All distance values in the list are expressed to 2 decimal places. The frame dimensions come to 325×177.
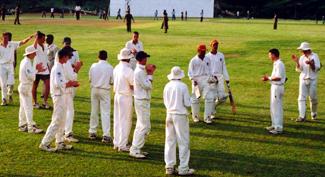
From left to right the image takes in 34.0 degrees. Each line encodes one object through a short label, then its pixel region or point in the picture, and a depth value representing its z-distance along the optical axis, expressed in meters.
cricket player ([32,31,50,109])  16.64
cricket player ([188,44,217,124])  15.20
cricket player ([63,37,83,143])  12.46
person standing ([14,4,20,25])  51.88
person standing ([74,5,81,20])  65.63
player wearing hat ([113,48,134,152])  12.02
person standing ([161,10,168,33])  43.82
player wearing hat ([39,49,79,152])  11.83
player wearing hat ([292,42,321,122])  15.57
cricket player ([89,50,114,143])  12.74
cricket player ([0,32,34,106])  17.59
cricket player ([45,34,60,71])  17.30
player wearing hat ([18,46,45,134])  13.19
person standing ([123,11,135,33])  43.11
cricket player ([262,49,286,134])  14.04
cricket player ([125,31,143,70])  18.61
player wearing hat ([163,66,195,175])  10.63
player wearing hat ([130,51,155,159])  11.55
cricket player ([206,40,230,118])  15.69
